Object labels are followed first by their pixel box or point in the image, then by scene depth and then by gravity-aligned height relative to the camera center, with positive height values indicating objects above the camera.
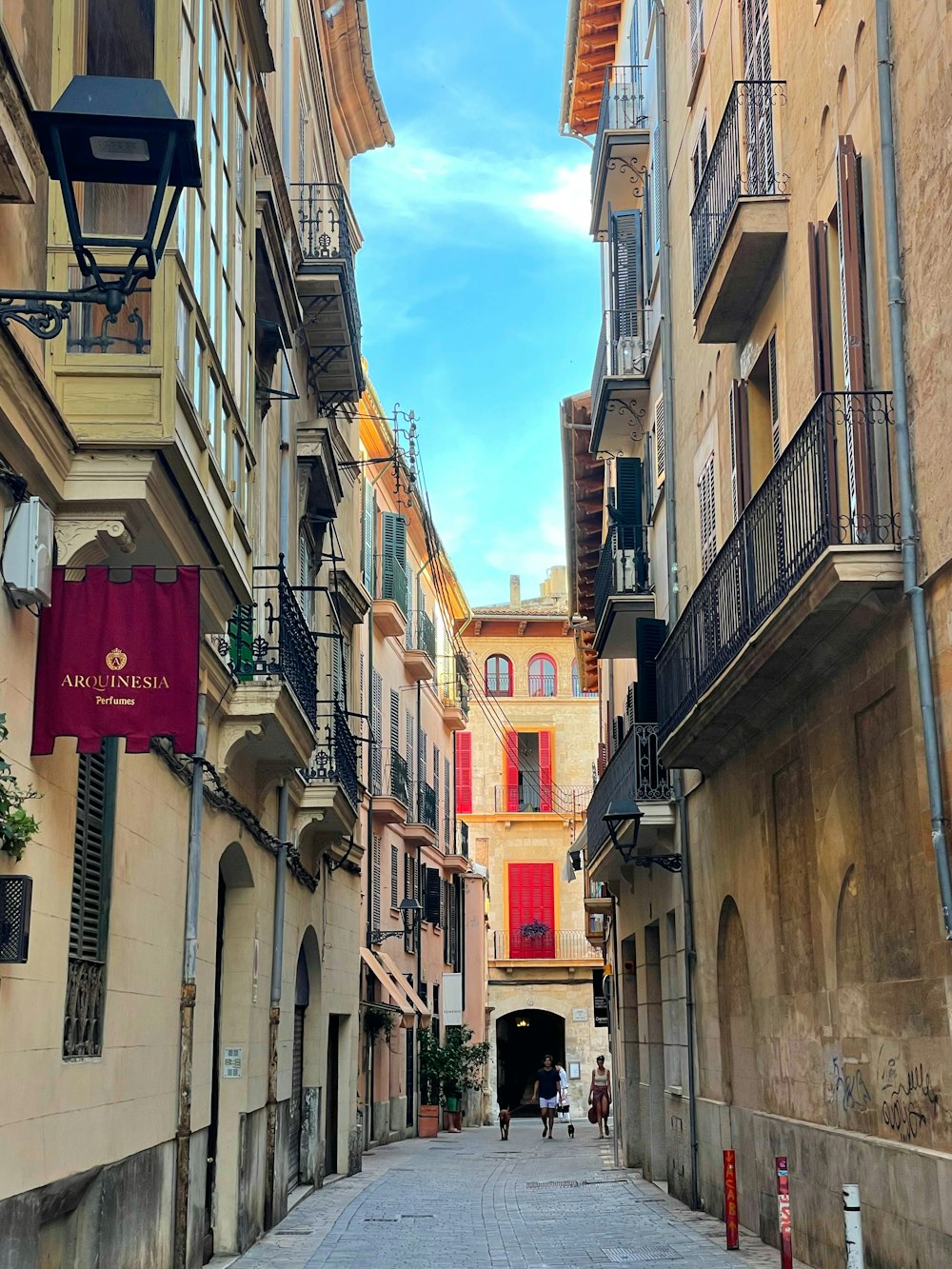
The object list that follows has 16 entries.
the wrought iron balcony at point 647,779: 19.43 +3.28
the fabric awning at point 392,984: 32.03 +1.46
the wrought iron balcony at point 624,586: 21.92 +6.29
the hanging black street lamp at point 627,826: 19.19 +2.77
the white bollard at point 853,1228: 9.34 -0.98
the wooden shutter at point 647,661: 19.69 +4.65
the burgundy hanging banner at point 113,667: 7.83 +1.85
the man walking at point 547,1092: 36.06 -0.77
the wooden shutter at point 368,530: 33.00 +10.65
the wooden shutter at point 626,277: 22.86 +10.66
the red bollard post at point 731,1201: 13.73 -1.22
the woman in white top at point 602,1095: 36.81 -0.86
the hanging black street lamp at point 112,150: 6.39 +3.57
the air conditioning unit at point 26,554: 7.41 +2.26
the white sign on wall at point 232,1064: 15.17 -0.04
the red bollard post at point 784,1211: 10.91 -1.03
